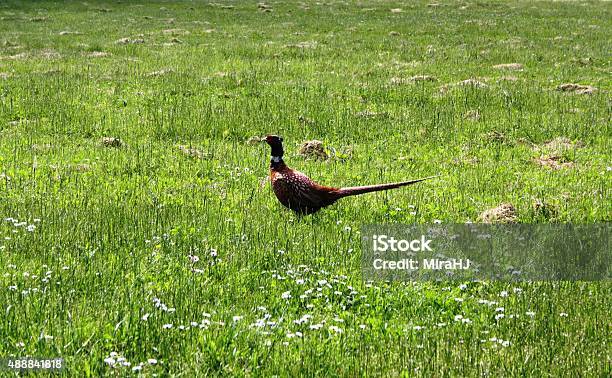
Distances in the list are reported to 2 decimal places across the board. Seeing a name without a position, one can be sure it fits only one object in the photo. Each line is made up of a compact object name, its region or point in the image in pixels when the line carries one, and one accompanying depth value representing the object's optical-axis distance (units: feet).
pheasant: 59.67
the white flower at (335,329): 38.62
